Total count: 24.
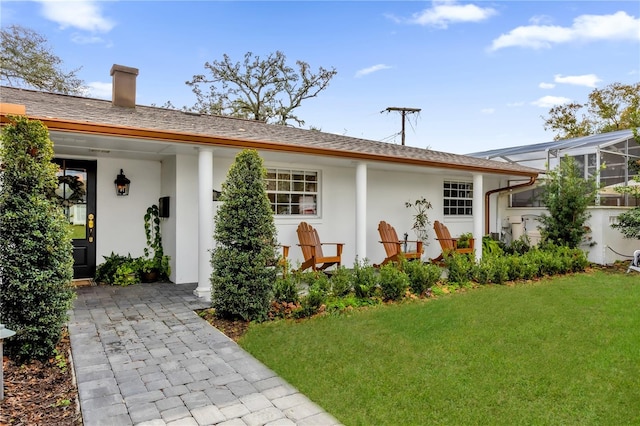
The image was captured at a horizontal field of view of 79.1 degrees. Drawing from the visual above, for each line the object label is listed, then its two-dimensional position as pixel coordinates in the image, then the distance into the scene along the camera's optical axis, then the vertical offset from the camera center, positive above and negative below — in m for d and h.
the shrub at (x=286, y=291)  5.15 -1.07
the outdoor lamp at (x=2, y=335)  2.77 -0.91
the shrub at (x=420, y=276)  6.17 -1.03
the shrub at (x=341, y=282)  5.61 -1.03
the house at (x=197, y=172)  5.62 +0.77
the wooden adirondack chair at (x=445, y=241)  8.62 -0.66
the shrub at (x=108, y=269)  6.60 -1.01
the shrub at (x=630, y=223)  8.77 -0.23
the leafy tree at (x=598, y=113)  22.08 +6.02
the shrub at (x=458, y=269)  6.94 -1.02
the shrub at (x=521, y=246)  9.66 -0.84
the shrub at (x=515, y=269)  7.36 -1.08
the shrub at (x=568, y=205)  8.95 +0.17
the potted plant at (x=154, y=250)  6.97 -0.73
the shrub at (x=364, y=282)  5.74 -1.06
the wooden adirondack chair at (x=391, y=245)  7.55 -0.67
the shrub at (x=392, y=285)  5.76 -1.09
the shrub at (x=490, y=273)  7.08 -1.11
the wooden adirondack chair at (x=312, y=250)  6.83 -0.70
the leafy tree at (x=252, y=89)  19.33 +6.20
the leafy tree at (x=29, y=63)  13.84 +5.43
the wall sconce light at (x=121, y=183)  6.92 +0.50
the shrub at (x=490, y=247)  9.18 -0.86
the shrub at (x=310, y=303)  4.91 -1.17
